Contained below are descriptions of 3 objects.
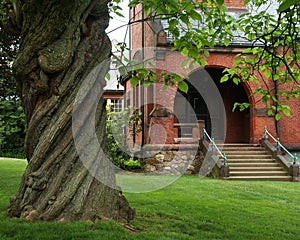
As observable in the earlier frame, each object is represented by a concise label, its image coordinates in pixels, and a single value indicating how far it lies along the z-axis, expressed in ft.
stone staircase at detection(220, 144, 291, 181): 37.35
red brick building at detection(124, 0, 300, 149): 43.89
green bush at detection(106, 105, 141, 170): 46.56
